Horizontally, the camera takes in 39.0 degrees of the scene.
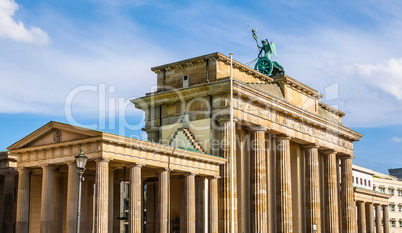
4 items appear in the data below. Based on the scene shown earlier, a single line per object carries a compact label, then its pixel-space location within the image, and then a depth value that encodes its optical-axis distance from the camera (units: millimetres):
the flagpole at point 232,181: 38875
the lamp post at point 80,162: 27094
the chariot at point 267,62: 58031
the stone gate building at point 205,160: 37531
